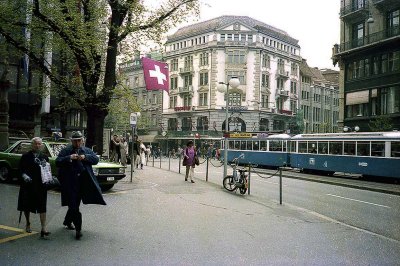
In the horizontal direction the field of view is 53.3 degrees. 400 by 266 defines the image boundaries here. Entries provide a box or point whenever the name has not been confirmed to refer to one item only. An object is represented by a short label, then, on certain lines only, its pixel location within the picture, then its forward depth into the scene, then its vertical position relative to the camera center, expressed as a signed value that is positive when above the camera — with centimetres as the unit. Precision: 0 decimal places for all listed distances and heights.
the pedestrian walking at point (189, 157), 1750 -75
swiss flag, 1700 +280
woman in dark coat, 684 -90
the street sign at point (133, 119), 1720 +87
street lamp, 1614 +224
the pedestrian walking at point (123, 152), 2238 -78
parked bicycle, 1380 -145
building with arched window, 6531 +1118
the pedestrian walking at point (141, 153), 2497 -91
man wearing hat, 685 -71
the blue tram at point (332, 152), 2100 -66
